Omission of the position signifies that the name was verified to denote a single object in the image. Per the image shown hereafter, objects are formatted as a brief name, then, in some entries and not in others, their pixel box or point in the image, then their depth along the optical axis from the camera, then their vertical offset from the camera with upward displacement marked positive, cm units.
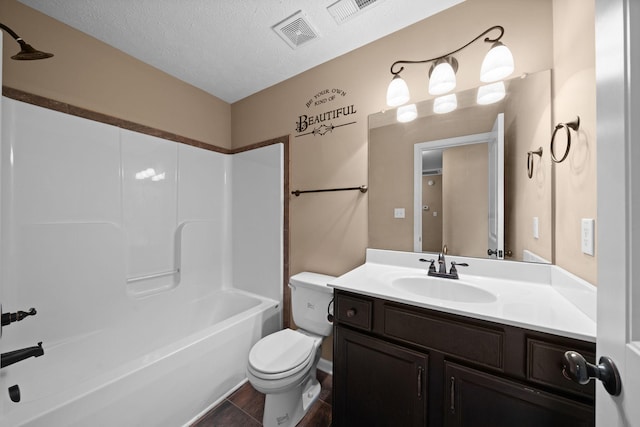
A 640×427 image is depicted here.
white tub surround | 126 -42
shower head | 108 +76
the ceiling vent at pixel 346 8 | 135 +122
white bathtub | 102 -91
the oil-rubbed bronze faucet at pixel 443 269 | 127 -32
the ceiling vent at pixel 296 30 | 146 +121
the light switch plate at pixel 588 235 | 82 -8
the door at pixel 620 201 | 42 +2
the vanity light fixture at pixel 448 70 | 117 +78
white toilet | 128 -86
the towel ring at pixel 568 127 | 92 +34
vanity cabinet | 74 -60
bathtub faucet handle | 91 -42
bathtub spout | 94 -58
